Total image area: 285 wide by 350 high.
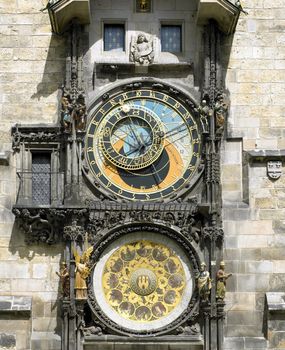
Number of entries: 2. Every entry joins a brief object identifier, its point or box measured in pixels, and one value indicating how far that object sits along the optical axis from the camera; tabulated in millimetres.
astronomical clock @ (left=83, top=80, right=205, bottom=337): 20406
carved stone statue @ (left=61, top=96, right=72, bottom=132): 20750
